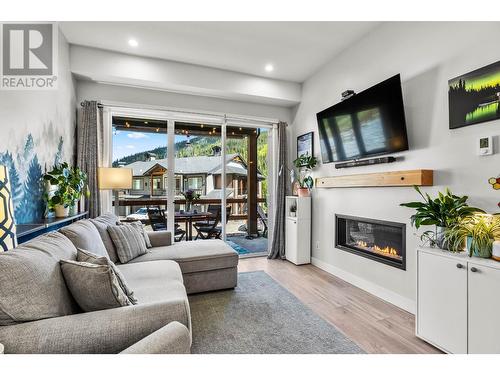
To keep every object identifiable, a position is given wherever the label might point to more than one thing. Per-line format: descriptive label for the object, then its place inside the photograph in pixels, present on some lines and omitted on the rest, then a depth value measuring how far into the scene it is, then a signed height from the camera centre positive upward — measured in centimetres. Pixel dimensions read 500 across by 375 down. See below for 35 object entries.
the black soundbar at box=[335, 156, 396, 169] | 264 +30
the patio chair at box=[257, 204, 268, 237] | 464 -50
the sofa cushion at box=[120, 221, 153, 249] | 296 -51
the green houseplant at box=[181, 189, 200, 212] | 407 -14
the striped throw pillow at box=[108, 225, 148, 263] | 251 -56
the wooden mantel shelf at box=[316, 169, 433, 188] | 225 +10
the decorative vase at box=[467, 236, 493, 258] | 166 -42
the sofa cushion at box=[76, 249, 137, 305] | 140 -42
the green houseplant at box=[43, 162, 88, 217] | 249 -1
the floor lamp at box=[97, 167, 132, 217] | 318 +13
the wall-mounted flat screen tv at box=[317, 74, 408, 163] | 244 +72
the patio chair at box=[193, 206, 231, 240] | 420 -70
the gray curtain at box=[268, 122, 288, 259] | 428 -19
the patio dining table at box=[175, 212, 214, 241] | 404 -48
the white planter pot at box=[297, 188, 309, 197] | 394 -6
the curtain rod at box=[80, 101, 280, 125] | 353 +118
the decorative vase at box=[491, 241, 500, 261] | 159 -40
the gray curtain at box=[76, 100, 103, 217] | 334 +55
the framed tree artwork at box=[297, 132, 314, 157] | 397 +73
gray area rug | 186 -117
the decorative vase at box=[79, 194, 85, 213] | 333 -21
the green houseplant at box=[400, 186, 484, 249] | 188 -18
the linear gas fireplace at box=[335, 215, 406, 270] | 264 -61
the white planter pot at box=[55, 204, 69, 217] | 256 -23
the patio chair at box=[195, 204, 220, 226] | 425 -40
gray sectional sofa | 103 -60
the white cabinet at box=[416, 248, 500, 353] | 154 -77
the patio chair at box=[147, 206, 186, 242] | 390 -46
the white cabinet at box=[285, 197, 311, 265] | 389 -69
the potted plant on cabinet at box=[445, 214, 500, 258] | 166 -31
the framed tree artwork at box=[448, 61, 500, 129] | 183 +71
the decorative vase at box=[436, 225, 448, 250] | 190 -39
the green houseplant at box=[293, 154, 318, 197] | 381 +28
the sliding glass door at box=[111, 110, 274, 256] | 387 +24
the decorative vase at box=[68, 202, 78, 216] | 276 -24
